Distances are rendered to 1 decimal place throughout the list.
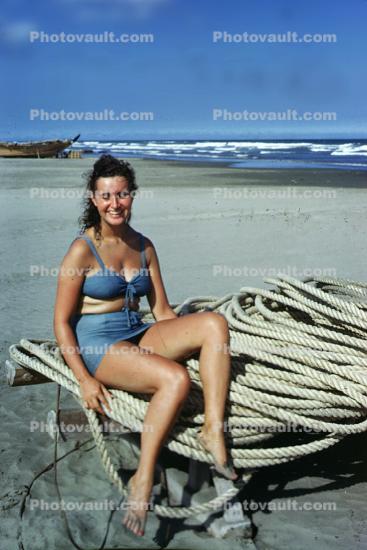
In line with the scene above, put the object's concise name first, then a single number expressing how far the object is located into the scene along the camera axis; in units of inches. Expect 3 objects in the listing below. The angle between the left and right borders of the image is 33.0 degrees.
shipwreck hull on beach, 1214.3
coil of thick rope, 98.6
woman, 95.3
